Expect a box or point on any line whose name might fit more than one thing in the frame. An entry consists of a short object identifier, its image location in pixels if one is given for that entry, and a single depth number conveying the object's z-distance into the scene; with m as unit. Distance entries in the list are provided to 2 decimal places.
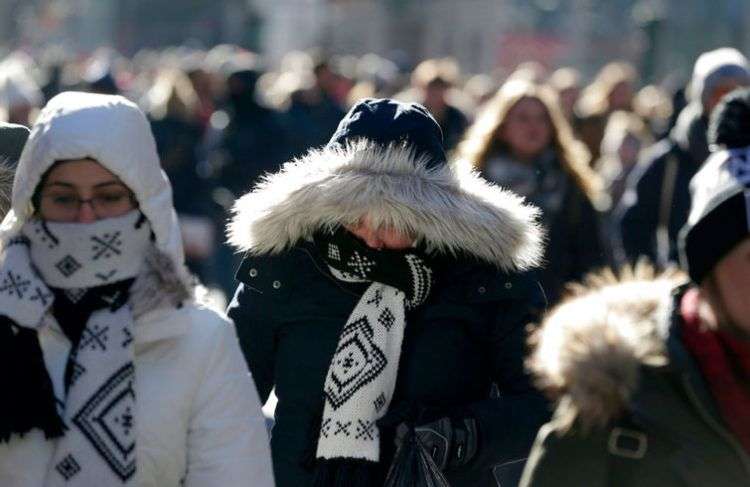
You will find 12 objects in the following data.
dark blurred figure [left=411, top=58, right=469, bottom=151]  23.19
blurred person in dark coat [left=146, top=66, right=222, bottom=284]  26.59
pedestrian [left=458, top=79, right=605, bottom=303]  17.33
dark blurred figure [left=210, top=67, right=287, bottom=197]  26.72
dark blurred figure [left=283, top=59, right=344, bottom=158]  27.55
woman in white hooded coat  7.87
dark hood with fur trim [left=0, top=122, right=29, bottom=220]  10.14
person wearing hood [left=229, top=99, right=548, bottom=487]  9.30
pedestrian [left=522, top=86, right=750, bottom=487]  6.35
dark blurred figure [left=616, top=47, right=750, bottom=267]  17.11
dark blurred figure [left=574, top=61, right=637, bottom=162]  27.09
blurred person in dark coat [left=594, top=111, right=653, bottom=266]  24.22
